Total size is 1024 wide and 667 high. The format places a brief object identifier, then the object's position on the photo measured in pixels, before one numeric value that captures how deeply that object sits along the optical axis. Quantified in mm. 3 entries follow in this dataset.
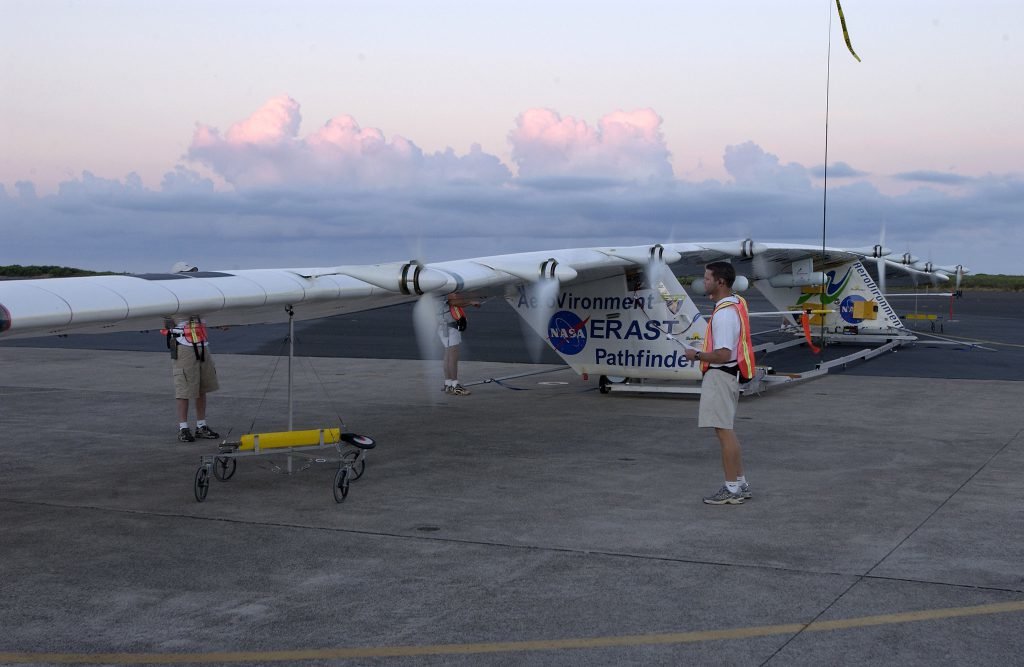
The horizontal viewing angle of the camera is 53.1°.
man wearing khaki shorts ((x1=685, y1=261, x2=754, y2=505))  9773
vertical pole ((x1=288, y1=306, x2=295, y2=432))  11008
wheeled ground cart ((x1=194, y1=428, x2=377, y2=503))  10164
